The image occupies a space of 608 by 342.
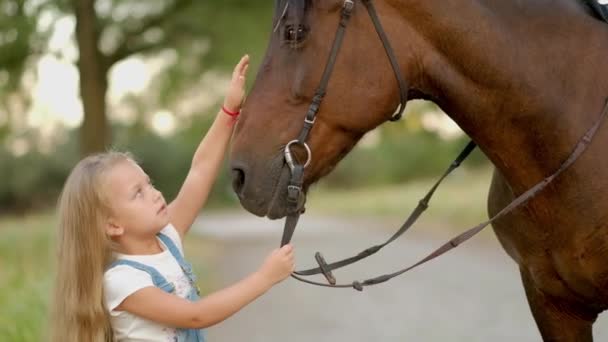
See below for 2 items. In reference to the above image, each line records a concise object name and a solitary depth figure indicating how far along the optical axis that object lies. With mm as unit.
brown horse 6059
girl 5891
